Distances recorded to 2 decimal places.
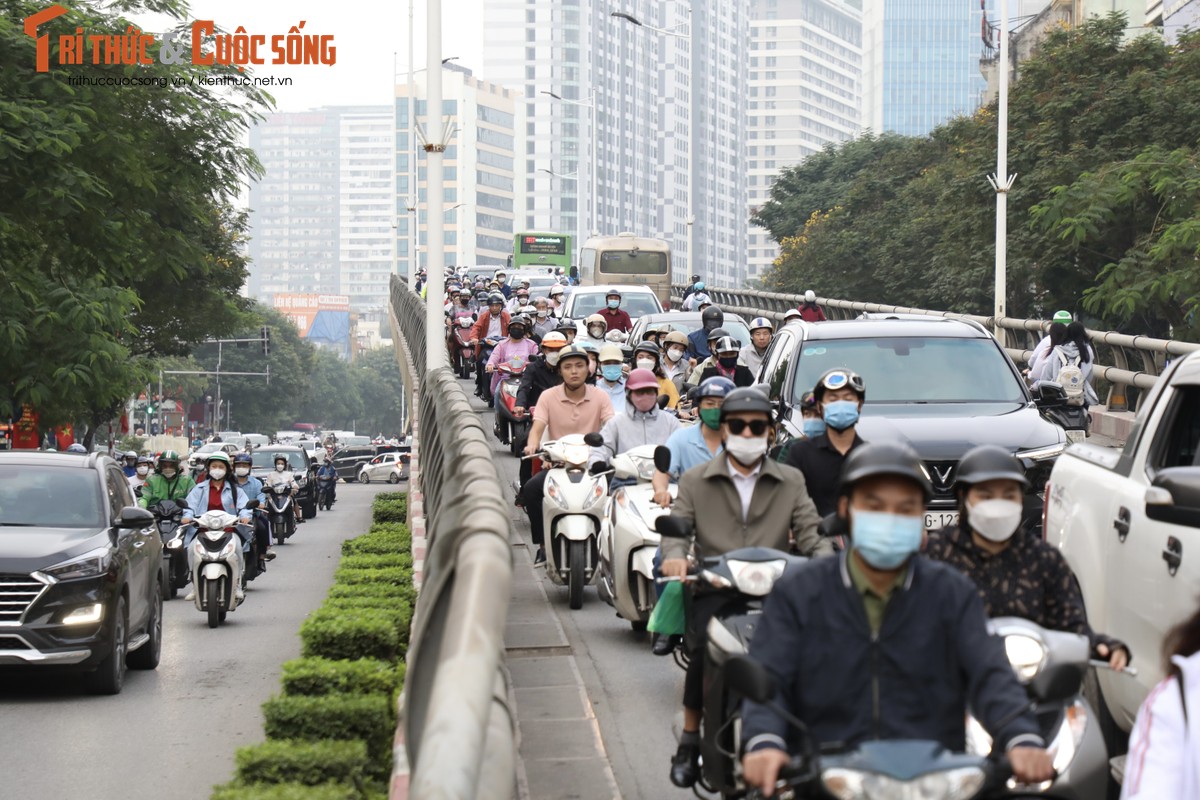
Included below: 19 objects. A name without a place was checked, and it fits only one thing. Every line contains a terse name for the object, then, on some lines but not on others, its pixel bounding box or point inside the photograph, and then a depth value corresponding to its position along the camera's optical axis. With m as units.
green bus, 87.88
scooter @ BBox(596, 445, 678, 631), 11.38
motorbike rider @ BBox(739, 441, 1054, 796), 4.43
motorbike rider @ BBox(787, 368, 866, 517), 9.02
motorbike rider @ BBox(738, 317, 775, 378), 19.19
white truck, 6.98
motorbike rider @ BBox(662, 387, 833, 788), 7.30
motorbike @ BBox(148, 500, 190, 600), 22.88
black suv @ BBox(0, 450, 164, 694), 13.16
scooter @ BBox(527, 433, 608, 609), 13.38
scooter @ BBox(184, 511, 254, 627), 19.34
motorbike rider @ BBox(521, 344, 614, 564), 14.20
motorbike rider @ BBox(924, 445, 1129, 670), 5.95
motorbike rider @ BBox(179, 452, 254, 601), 20.64
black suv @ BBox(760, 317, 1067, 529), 12.62
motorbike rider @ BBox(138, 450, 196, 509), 24.75
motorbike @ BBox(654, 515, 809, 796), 6.34
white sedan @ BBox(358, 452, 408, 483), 86.56
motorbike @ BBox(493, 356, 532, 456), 21.96
